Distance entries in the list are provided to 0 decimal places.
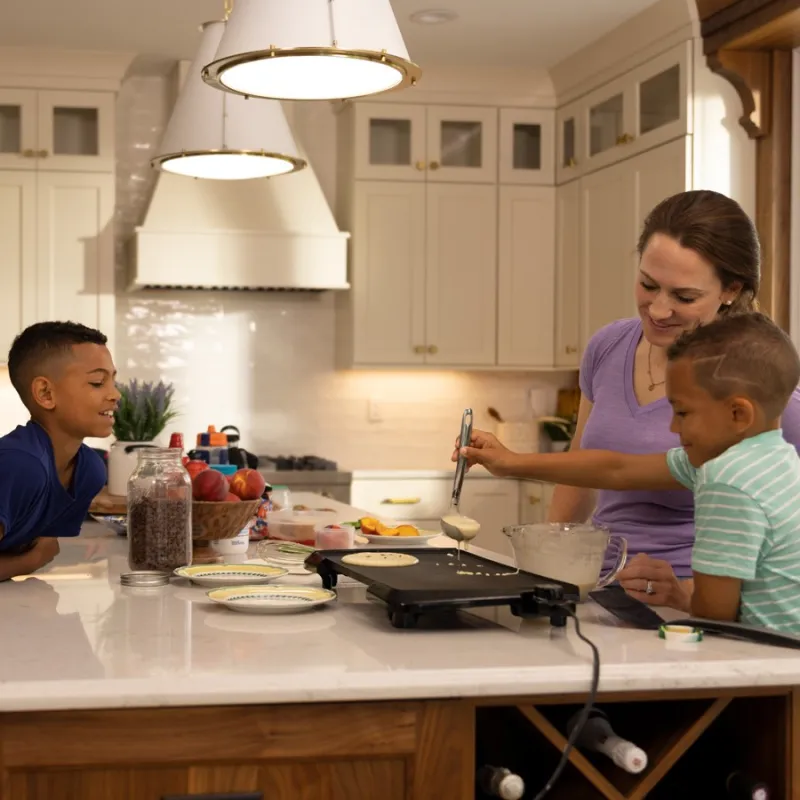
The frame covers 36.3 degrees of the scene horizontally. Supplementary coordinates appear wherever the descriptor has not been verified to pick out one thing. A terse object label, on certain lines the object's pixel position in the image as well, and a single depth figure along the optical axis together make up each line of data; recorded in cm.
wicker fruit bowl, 230
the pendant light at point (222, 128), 327
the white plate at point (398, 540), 246
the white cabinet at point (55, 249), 542
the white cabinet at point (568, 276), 568
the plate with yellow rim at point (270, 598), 175
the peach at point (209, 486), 230
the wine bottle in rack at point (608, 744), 144
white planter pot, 319
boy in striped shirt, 157
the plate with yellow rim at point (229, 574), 199
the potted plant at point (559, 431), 595
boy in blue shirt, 225
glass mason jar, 215
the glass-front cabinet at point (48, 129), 541
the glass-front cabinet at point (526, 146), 583
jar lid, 202
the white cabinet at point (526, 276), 588
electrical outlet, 609
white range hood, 541
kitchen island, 136
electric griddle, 158
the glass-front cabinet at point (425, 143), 570
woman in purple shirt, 210
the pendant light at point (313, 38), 228
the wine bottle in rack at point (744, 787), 150
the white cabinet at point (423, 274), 573
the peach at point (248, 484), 235
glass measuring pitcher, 176
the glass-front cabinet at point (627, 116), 473
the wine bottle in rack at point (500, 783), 146
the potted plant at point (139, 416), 389
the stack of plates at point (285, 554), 230
